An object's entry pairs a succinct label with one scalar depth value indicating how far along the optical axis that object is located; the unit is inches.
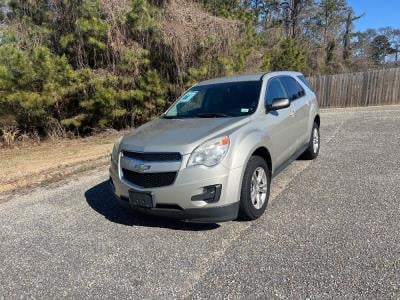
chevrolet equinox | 146.9
